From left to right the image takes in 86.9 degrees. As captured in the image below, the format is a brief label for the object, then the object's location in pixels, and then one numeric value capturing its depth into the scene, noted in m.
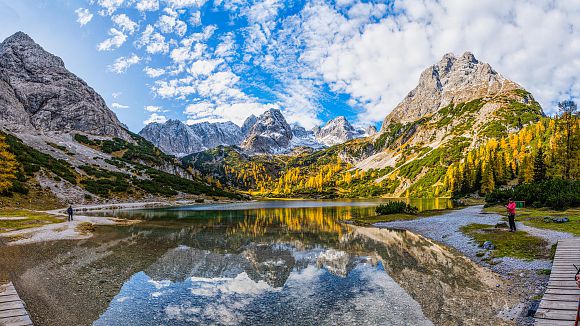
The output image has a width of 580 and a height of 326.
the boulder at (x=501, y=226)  35.15
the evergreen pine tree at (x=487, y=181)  111.69
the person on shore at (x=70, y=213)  55.87
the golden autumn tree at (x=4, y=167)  69.06
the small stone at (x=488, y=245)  27.05
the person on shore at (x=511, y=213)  30.39
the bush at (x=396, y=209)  67.50
